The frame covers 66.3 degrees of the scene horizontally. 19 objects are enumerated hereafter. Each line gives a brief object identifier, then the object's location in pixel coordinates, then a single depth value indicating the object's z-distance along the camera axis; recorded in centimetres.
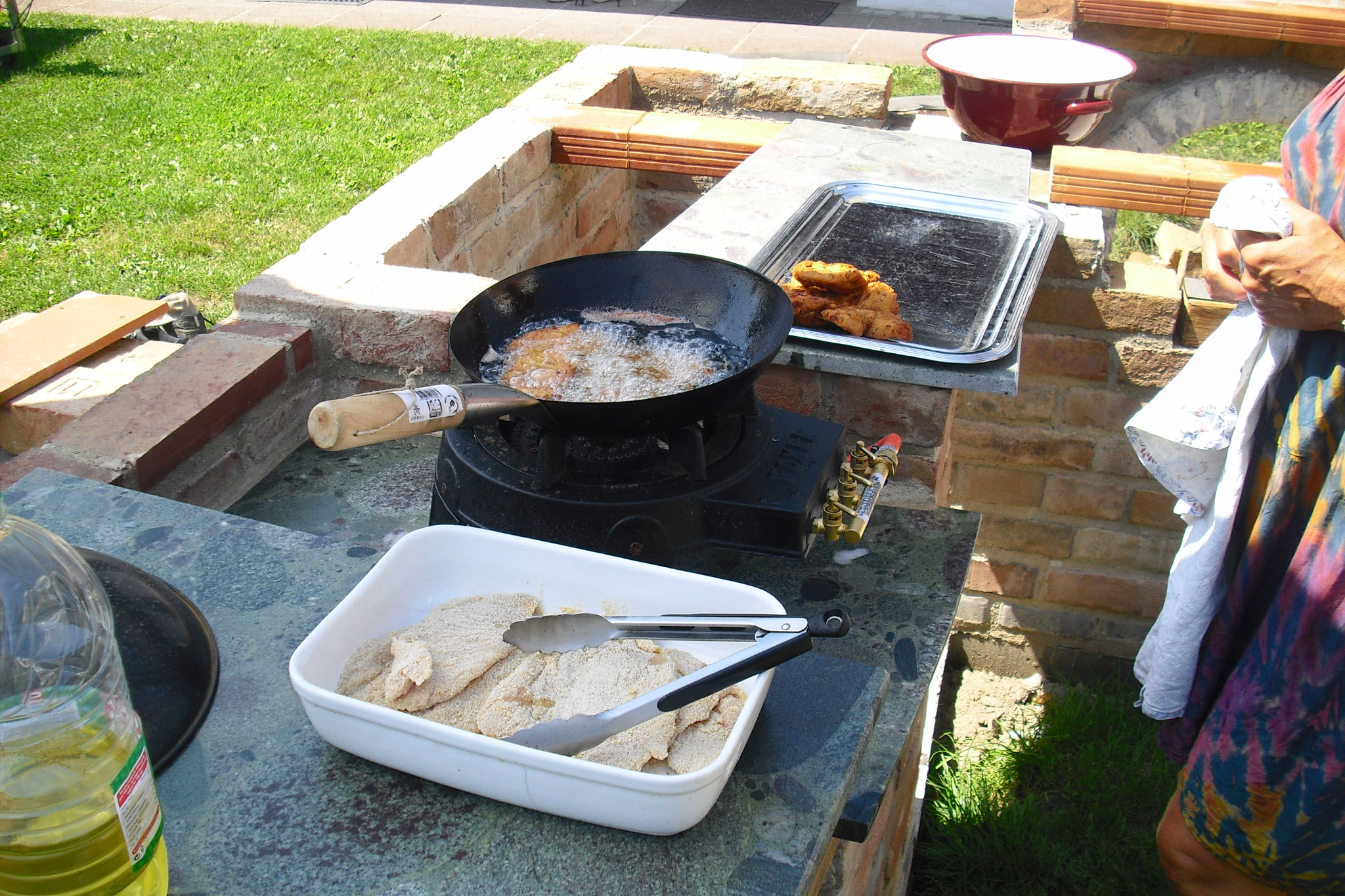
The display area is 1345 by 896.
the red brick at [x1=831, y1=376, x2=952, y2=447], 206
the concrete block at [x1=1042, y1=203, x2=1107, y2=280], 304
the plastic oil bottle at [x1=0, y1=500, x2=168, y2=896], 97
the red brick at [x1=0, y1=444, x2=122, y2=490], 185
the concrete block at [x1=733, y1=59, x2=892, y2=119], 400
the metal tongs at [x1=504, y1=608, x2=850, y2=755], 113
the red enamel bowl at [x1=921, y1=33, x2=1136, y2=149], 328
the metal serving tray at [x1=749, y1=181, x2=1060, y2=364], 205
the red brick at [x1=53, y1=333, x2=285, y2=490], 195
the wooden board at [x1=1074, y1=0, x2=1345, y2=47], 443
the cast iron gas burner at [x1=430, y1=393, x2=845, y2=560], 159
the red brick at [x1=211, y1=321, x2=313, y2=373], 232
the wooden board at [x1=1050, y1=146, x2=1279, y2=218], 294
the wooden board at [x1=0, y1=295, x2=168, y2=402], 301
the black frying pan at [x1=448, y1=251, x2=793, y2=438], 178
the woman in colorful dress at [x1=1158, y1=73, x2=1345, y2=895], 172
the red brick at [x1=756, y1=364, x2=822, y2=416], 209
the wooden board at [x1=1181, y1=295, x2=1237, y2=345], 306
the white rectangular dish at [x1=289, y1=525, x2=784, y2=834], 108
